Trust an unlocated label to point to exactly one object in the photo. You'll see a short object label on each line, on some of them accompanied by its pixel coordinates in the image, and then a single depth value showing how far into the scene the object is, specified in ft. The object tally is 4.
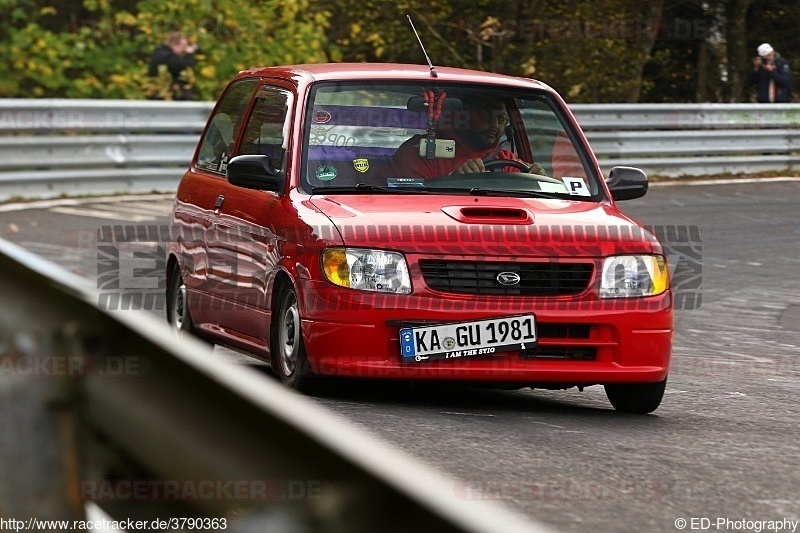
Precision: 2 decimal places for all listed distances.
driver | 54.29
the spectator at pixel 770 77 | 179.22
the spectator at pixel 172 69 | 146.41
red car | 47.03
